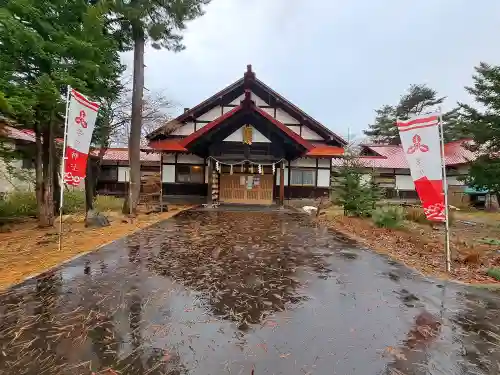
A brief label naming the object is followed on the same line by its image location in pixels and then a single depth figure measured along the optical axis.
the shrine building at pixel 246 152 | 18.12
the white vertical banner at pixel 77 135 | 7.25
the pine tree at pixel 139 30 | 13.34
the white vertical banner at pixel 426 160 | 5.99
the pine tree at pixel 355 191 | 13.46
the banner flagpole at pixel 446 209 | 5.82
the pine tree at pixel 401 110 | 42.38
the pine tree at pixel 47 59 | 7.79
